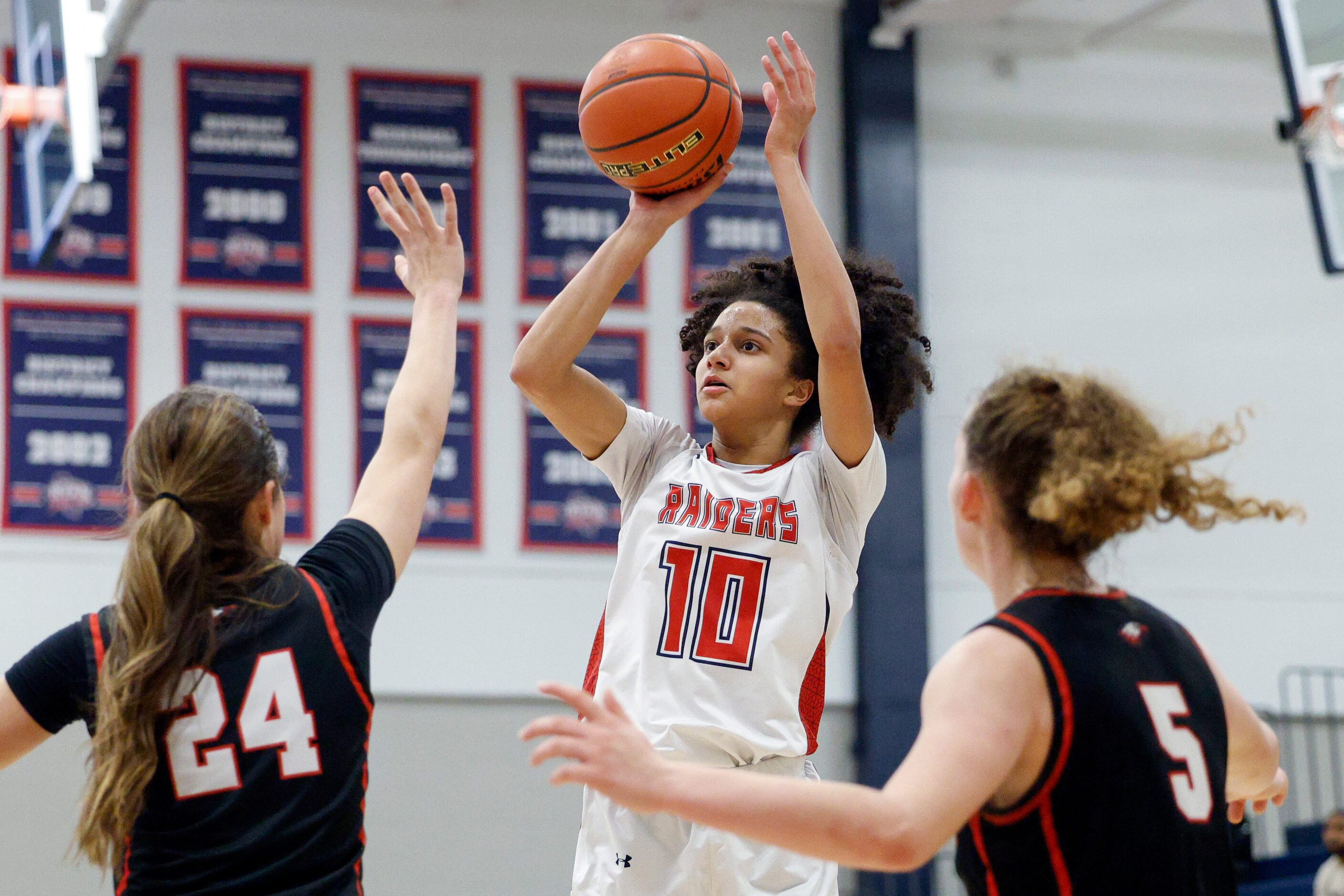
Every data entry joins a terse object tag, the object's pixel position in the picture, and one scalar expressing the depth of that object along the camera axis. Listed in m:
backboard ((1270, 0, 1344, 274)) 14.12
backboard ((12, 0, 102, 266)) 10.49
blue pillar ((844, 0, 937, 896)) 17.22
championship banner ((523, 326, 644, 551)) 16.78
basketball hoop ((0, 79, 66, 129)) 11.32
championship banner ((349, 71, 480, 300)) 16.92
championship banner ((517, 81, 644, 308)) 17.23
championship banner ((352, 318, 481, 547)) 16.52
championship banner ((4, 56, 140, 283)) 16.03
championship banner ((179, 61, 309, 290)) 16.44
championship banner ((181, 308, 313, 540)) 16.20
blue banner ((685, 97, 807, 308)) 17.73
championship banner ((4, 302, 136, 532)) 15.58
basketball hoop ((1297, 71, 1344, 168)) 14.07
